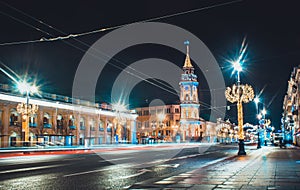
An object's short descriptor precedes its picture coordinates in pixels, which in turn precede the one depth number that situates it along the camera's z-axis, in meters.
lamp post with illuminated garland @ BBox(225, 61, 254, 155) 31.00
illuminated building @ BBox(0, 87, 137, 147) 54.88
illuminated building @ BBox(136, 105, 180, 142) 134.32
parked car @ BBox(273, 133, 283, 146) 65.62
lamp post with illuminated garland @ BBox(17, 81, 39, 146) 42.34
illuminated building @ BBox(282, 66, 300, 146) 61.31
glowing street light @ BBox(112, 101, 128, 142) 77.39
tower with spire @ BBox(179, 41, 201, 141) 133.88
